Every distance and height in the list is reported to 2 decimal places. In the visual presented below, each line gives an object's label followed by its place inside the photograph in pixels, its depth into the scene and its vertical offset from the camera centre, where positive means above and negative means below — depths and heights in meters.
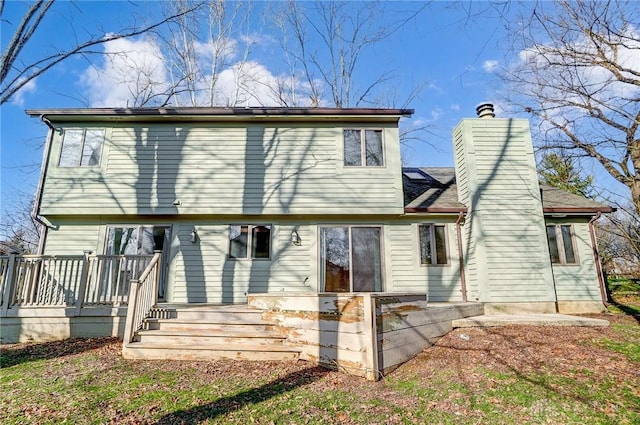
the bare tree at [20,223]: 19.55 +3.19
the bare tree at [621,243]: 7.42 +0.93
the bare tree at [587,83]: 6.38 +4.34
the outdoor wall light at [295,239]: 8.62 +0.88
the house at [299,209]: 8.38 +1.64
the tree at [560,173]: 9.88 +4.87
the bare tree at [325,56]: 16.33 +11.04
